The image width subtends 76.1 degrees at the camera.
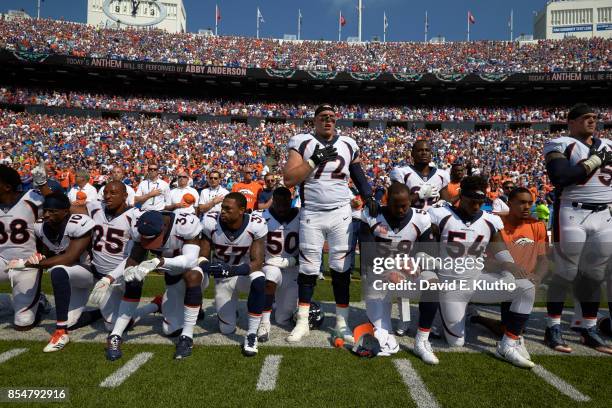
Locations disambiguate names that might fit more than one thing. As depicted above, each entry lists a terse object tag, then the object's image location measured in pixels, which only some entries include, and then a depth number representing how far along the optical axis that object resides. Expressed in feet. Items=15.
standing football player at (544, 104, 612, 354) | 13.12
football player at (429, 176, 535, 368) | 13.23
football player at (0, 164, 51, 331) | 14.46
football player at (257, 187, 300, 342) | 15.70
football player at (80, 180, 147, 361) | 14.42
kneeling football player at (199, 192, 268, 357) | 13.12
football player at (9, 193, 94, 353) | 13.07
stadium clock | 160.45
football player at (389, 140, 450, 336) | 15.99
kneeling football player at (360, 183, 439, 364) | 12.69
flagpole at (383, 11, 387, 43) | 158.19
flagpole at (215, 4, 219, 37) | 161.10
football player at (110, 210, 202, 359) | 12.53
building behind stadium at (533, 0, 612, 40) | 156.25
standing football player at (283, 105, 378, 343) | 13.92
